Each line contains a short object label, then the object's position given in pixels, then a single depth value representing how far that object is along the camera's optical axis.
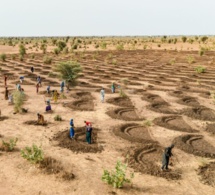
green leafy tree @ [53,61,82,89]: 29.98
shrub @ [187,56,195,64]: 50.66
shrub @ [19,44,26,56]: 59.99
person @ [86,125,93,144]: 15.15
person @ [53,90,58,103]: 23.89
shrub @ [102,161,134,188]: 10.92
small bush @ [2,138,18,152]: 13.98
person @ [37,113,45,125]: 18.12
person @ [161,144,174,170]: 12.54
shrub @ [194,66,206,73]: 40.91
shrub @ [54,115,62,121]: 19.12
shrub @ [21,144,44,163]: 12.55
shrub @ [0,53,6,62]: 52.44
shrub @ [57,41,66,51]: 69.61
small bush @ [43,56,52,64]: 49.08
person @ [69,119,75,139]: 16.03
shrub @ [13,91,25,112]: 20.56
